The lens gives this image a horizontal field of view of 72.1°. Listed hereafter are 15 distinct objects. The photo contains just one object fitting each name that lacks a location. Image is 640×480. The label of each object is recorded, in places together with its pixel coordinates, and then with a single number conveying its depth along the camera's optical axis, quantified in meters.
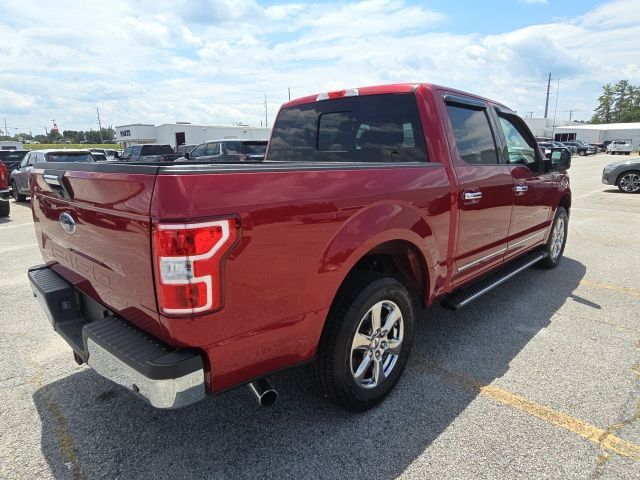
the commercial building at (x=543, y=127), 76.56
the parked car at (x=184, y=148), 26.55
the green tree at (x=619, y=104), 113.56
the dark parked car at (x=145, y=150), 20.97
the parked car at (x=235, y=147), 15.81
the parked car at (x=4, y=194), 10.38
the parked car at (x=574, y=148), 51.84
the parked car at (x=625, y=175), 14.27
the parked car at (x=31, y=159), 12.03
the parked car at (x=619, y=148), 51.25
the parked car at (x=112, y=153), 25.05
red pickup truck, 1.73
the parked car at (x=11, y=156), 19.88
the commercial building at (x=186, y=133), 44.97
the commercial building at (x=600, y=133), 78.94
